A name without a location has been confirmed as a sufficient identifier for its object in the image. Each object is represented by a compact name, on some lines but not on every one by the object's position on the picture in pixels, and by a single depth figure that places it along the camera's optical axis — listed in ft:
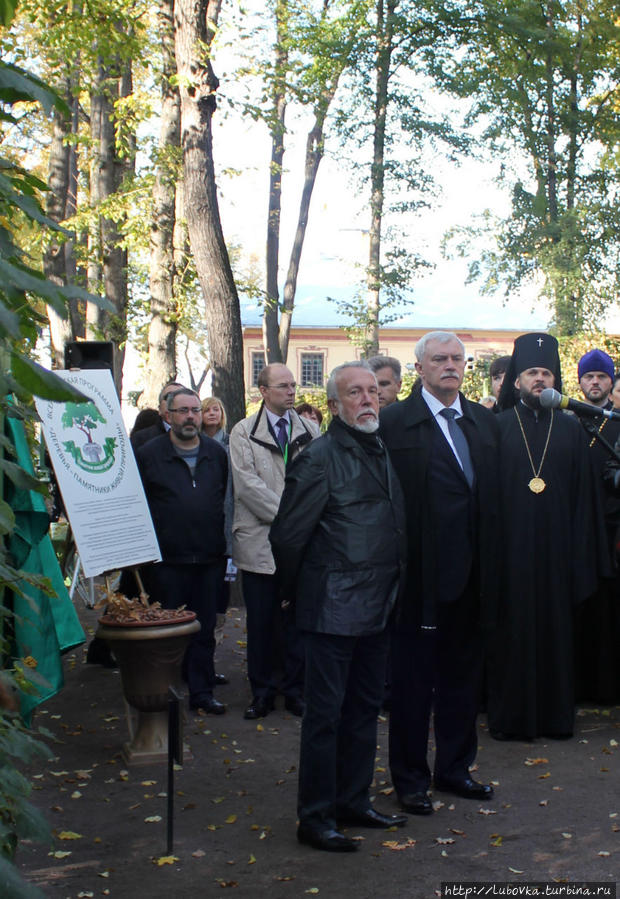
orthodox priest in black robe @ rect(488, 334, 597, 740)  22.98
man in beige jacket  25.57
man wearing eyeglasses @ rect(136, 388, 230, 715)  25.30
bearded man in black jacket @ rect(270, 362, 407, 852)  16.65
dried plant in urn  21.76
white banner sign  22.25
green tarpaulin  14.97
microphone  16.03
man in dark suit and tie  18.47
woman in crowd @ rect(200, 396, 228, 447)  33.14
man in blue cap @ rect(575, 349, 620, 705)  25.66
